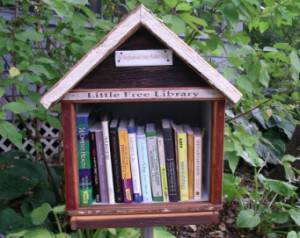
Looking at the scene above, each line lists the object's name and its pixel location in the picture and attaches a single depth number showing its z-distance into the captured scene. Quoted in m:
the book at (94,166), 1.34
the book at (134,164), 1.35
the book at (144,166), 1.36
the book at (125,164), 1.34
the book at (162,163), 1.36
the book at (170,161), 1.36
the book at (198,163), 1.37
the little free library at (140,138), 1.19
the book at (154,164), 1.36
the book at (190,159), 1.37
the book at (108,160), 1.34
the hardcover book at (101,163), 1.34
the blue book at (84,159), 1.32
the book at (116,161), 1.34
